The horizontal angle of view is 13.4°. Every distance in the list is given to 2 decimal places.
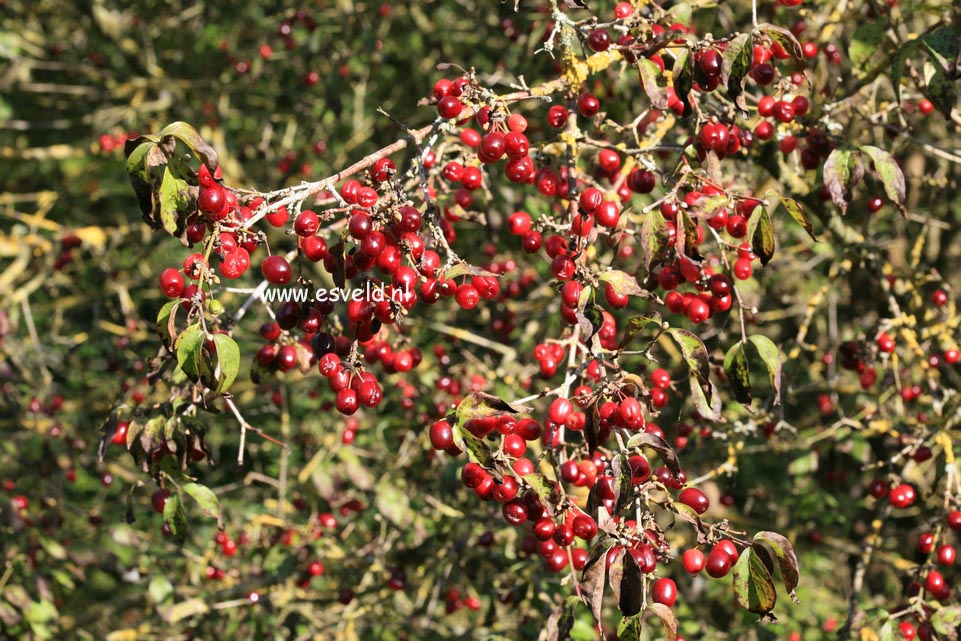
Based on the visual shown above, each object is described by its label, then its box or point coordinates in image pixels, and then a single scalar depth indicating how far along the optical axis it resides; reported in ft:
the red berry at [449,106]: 3.98
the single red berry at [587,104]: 4.13
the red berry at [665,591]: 3.95
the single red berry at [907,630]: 4.15
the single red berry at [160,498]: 4.16
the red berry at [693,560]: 3.96
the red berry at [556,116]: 4.13
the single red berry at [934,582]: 4.22
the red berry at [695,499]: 3.99
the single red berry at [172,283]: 3.96
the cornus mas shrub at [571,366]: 3.94
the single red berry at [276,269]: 3.97
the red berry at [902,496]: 4.31
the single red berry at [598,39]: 4.08
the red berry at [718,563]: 3.90
